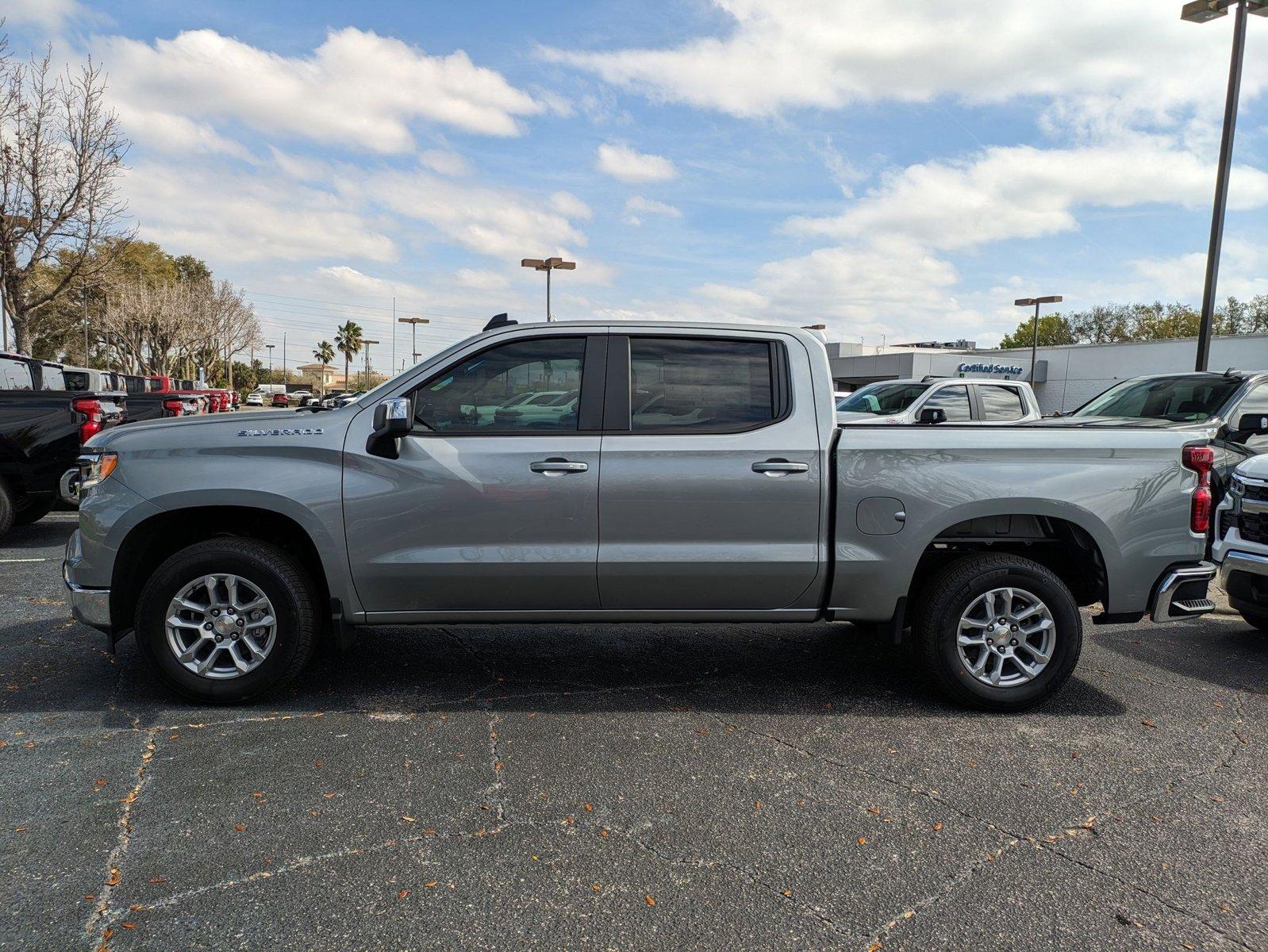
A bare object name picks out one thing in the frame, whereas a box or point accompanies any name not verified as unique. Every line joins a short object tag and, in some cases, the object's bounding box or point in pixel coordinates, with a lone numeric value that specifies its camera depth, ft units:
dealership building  120.67
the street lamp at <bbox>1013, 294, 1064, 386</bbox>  110.93
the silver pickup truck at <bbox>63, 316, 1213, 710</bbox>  14.34
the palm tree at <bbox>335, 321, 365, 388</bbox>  311.68
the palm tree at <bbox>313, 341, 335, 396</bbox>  345.31
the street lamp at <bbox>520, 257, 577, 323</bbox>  95.76
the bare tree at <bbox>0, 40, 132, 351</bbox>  70.38
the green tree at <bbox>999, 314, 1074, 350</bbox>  277.85
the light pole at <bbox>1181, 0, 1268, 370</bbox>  37.91
